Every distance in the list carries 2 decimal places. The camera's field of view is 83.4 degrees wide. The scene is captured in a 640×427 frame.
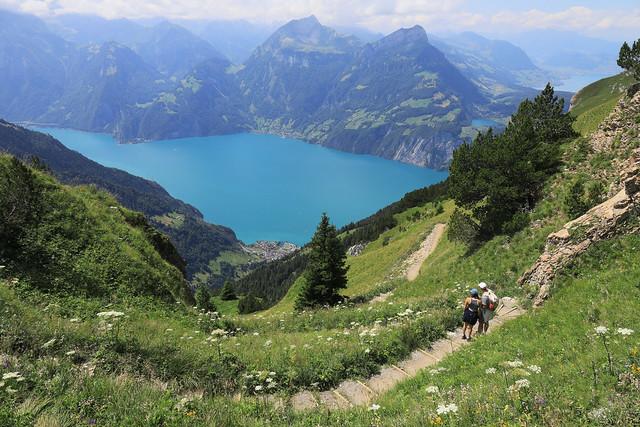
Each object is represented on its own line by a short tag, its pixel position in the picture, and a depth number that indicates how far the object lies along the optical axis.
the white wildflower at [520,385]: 7.01
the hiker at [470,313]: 14.56
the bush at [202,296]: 49.34
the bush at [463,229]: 33.62
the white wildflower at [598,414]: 5.97
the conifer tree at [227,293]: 89.69
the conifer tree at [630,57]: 33.88
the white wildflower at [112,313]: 9.46
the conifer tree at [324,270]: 37.38
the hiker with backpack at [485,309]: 14.96
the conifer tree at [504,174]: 29.80
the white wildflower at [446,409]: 5.99
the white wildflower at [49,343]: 8.41
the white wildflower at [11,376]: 6.20
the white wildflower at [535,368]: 7.96
